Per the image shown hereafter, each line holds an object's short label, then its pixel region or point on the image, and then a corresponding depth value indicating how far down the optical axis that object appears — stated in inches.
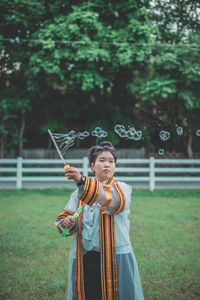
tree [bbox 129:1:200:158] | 307.9
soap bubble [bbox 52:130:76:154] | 69.2
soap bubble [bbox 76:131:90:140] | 80.9
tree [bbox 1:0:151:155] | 345.1
